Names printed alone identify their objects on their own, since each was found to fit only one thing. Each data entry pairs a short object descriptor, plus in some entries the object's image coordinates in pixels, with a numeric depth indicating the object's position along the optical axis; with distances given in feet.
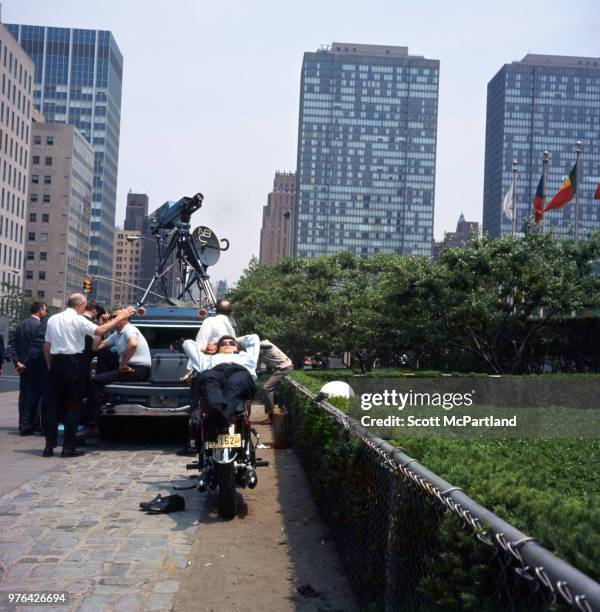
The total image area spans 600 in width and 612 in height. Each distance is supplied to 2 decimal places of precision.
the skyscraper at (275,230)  588.09
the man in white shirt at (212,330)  29.94
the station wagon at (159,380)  36.32
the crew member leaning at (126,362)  35.50
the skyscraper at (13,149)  286.46
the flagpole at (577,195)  91.89
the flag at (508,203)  111.86
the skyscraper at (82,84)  561.84
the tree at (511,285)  78.69
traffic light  91.27
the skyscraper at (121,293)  626.64
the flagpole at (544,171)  104.73
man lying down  22.40
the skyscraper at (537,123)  581.53
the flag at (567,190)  91.95
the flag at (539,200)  100.23
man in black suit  38.84
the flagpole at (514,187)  109.87
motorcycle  22.26
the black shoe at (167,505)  23.13
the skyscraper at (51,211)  416.46
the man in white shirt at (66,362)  31.86
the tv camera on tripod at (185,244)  54.65
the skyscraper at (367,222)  640.99
